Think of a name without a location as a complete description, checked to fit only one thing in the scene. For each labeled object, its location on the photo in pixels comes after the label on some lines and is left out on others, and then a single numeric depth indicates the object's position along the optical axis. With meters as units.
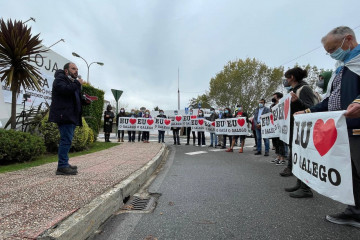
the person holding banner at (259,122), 8.12
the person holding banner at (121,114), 13.68
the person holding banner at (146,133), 13.54
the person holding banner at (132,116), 12.92
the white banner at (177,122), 13.44
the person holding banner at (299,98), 3.39
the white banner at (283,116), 4.00
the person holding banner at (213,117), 12.45
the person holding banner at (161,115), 13.64
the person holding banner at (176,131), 13.06
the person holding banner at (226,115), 11.04
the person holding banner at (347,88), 2.25
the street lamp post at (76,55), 23.15
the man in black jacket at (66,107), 3.76
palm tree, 6.13
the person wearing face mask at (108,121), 12.10
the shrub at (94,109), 9.98
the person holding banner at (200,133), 12.34
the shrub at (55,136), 6.68
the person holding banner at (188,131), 13.04
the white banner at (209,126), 12.03
